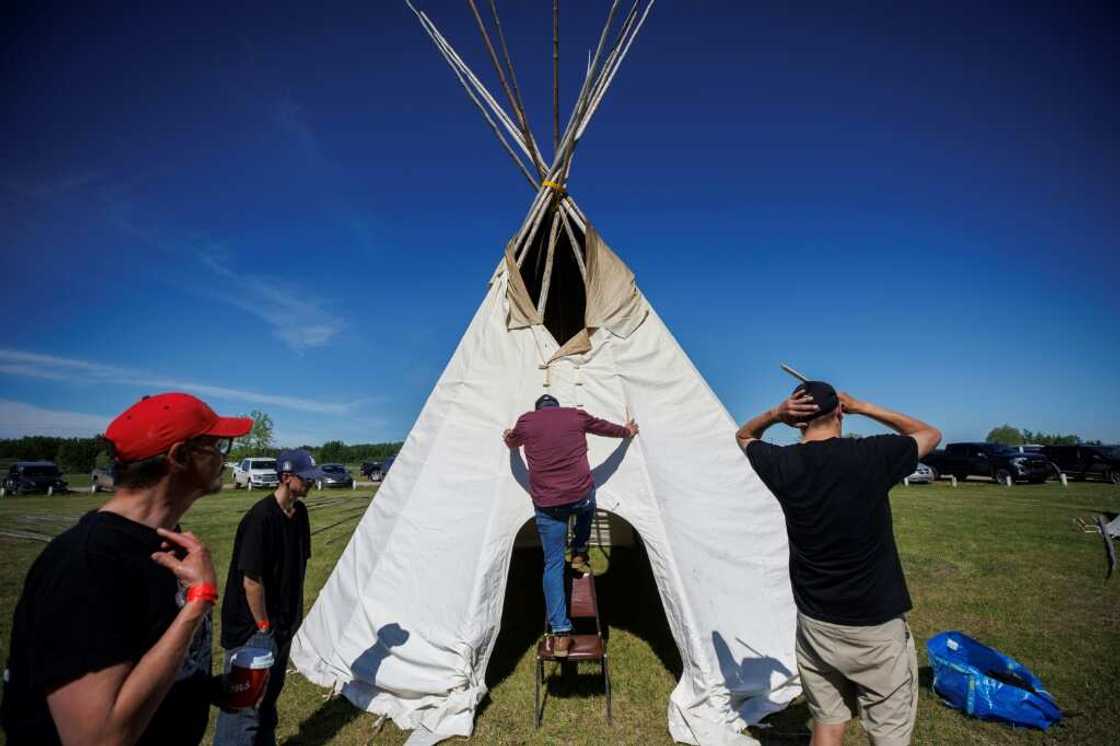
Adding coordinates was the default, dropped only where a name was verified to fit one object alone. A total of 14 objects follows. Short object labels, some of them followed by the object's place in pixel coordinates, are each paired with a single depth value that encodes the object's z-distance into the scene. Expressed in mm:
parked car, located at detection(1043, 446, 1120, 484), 21594
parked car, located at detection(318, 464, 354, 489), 27422
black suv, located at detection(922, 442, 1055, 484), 22688
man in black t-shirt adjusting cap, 2473
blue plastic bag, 3820
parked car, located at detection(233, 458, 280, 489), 25844
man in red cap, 1292
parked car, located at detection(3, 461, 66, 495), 24188
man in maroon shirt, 4168
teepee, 4027
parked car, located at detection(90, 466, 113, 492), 25734
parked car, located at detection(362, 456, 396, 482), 32344
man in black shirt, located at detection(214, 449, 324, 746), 3037
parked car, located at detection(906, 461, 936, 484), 25266
